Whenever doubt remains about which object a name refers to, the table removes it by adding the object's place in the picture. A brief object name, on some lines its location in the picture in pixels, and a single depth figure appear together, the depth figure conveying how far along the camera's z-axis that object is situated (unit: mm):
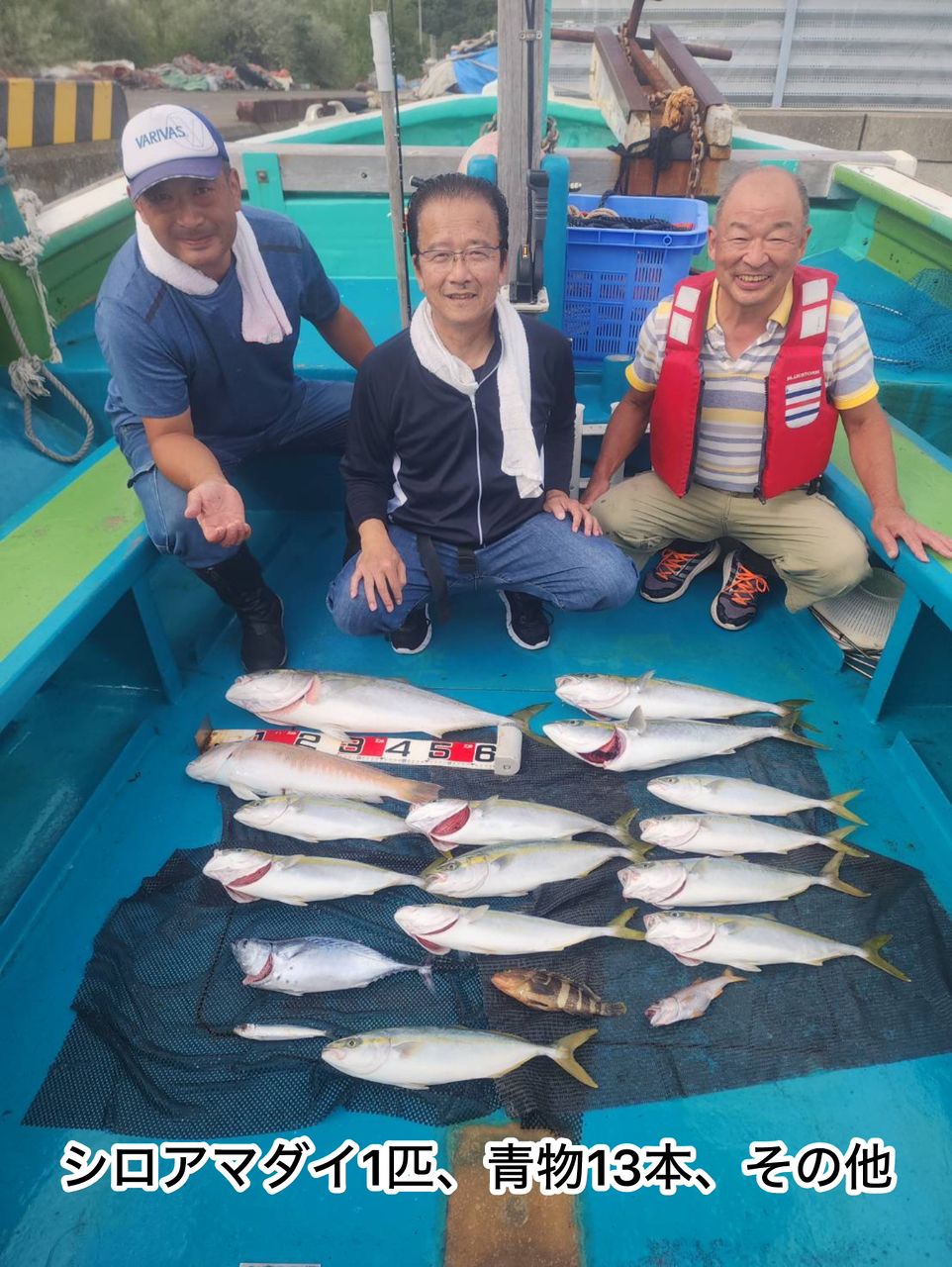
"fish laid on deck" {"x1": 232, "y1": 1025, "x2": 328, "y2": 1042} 1913
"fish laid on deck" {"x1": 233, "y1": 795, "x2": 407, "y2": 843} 2357
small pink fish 1935
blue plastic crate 3219
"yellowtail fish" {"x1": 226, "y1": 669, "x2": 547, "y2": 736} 2695
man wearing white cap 2338
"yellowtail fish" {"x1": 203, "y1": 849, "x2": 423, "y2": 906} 2184
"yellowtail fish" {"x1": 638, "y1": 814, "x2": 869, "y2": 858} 2299
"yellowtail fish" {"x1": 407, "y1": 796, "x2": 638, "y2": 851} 2312
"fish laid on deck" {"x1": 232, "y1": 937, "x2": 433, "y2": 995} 2010
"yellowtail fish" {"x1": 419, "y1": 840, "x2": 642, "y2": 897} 2166
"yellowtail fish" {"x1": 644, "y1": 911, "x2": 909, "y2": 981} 2039
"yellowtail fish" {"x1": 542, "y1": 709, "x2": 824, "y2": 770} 2555
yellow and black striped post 6422
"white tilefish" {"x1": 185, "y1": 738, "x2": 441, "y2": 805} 2488
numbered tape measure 2629
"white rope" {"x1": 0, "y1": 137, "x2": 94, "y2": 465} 3398
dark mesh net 1818
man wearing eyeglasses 2498
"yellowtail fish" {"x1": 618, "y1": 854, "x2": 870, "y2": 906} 2158
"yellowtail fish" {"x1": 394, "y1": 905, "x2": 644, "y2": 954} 2047
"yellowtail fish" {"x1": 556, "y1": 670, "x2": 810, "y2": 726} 2691
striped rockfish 1941
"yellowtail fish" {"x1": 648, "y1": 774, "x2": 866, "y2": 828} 2404
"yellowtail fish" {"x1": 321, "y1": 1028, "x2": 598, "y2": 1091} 1793
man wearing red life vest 2443
